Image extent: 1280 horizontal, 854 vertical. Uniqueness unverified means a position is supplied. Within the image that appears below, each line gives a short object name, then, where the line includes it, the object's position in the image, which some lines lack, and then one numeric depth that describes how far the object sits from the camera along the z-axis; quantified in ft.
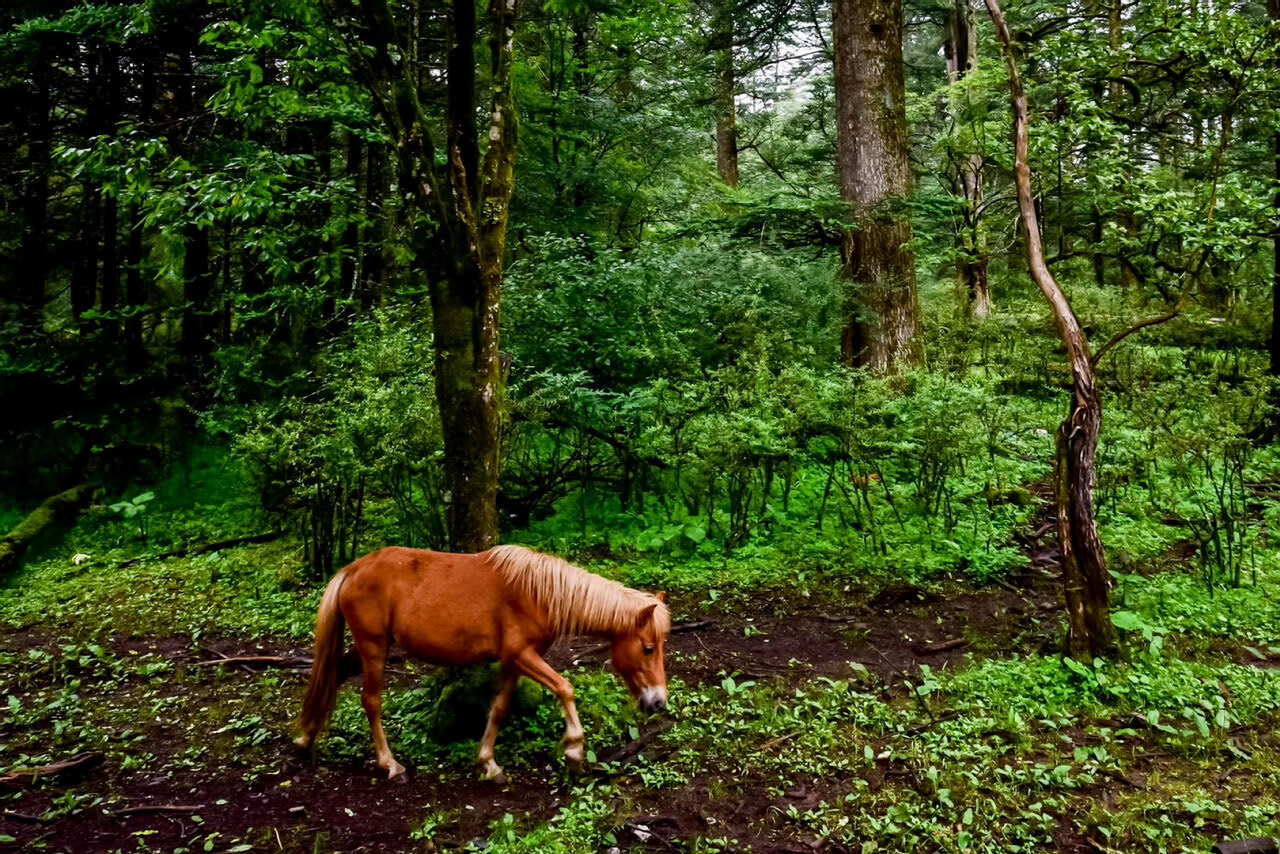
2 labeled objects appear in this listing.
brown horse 14.46
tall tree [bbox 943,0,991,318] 45.75
